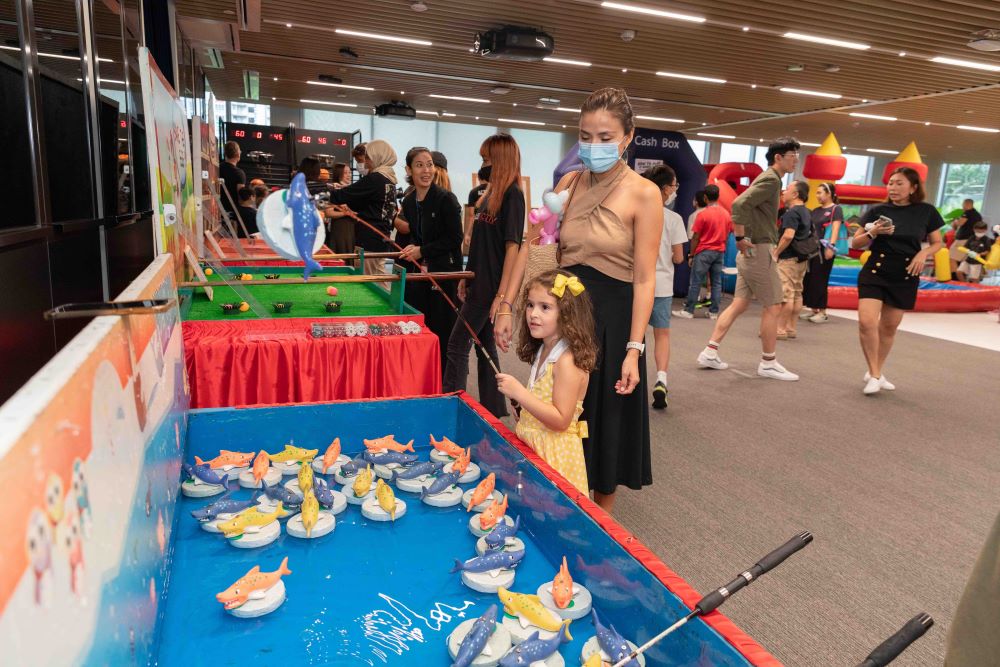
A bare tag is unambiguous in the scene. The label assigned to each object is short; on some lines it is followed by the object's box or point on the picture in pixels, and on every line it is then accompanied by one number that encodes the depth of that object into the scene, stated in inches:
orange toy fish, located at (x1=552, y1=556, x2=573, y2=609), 44.6
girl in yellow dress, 64.7
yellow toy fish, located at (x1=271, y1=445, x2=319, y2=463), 65.7
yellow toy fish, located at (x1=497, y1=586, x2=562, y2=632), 42.4
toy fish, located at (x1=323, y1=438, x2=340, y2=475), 64.7
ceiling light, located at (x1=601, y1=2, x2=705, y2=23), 240.0
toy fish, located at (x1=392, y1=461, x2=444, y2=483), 62.9
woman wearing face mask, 69.3
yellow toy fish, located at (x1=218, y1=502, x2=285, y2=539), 51.8
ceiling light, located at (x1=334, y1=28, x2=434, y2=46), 294.2
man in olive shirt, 167.3
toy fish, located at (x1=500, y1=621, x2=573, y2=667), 38.6
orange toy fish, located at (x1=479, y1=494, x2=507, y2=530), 54.5
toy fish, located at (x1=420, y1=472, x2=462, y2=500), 60.1
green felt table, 106.3
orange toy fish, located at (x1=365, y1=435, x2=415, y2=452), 69.2
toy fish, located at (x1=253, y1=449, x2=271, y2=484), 60.8
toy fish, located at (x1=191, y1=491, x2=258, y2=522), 54.0
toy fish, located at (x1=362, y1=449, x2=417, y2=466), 66.2
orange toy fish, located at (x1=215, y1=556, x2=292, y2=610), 43.1
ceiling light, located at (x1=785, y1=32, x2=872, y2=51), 267.1
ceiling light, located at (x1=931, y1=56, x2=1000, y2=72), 297.0
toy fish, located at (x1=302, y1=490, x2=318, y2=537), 52.7
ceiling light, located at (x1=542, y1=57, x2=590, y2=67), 333.7
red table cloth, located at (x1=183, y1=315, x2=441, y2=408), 87.0
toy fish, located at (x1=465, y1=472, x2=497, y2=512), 58.6
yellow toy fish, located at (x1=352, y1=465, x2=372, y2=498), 58.8
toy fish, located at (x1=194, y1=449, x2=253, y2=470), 63.1
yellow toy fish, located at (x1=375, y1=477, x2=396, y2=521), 55.9
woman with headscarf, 152.3
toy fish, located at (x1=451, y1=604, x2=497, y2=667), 38.4
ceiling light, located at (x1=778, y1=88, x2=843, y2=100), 380.5
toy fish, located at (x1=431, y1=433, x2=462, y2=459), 69.5
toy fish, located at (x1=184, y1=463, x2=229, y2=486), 60.0
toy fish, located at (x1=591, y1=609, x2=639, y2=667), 39.4
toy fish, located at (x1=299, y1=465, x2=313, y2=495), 58.9
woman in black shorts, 154.9
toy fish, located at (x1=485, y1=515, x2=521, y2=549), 51.9
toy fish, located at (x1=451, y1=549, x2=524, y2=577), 48.3
